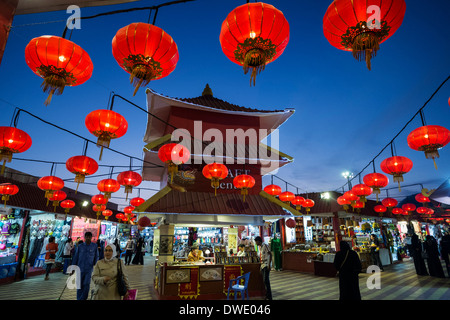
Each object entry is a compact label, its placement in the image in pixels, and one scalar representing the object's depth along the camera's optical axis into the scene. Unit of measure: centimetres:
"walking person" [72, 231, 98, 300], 585
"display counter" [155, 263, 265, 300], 735
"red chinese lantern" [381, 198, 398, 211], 1259
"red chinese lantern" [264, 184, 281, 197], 1093
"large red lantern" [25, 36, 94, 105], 295
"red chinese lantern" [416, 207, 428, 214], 1485
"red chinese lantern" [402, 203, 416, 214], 1433
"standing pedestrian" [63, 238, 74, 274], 1267
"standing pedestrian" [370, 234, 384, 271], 1426
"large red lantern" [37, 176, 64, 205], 755
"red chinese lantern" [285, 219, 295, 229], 1510
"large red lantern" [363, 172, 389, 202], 763
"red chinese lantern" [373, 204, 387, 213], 1404
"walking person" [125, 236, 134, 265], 1716
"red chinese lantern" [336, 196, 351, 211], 1137
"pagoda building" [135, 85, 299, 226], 1050
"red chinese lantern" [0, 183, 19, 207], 865
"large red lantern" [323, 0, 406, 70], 242
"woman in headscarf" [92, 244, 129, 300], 385
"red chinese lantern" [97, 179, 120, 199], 835
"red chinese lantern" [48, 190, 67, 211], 938
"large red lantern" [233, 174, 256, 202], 842
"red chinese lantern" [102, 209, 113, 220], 1588
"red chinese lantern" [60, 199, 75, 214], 1209
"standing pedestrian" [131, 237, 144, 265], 1758
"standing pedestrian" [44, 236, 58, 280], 1159
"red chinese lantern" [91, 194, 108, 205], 1119
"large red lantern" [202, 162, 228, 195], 783
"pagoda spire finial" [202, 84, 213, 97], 1489
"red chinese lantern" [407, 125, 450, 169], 475
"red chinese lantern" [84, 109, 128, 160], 465
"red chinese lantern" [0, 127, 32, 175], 472
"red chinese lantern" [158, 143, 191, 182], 649
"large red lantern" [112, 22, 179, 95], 288
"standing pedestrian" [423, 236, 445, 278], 1070
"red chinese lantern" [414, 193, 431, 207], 1314
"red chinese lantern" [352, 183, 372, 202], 921
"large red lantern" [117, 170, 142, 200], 805
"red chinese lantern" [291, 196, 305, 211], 1222
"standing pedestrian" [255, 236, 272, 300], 688
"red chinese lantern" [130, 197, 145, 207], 1132
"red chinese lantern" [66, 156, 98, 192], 615
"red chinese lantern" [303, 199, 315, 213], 1245
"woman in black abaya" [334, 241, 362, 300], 532
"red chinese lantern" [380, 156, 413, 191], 631
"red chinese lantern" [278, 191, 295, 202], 1141
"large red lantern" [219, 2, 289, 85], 263
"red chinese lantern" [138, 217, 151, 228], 1327
